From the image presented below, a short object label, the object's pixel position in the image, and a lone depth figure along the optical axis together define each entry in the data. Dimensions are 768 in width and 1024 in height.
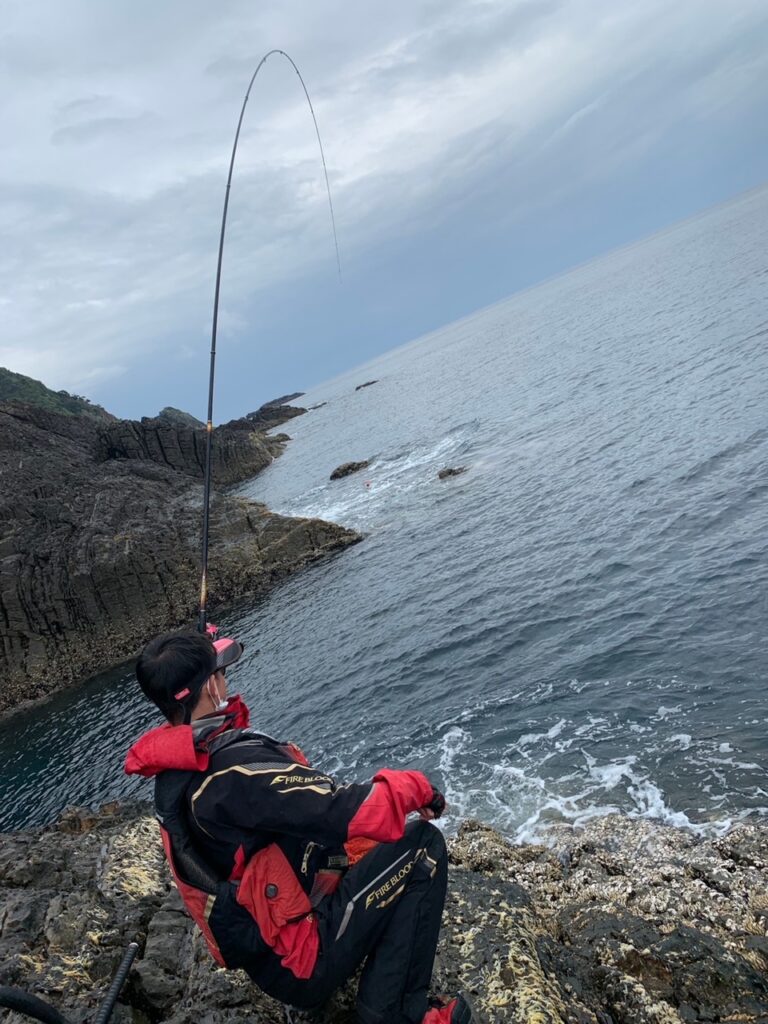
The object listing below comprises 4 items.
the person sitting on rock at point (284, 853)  3.68
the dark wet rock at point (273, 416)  156.25
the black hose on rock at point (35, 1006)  3.16
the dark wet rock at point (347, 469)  52.84
